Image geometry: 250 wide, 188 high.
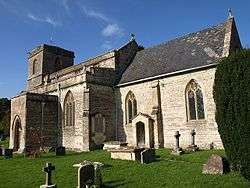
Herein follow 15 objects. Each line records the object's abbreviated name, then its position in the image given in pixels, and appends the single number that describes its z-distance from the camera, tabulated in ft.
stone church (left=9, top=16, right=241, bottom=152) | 72.64
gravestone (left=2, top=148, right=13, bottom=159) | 73.04
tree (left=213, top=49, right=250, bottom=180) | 37.50
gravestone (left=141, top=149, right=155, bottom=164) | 53.16
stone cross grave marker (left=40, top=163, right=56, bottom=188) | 39.60
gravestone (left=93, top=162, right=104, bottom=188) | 40.32
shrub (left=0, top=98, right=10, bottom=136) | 160.25
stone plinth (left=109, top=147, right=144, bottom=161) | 55.98
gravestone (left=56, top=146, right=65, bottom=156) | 73.77
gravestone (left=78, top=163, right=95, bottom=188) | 39.54
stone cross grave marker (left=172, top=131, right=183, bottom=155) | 60.54
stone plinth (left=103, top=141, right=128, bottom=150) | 74.69
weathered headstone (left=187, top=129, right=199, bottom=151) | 65.98
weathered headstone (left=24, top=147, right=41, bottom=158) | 72.31
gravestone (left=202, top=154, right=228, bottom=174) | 42.34
